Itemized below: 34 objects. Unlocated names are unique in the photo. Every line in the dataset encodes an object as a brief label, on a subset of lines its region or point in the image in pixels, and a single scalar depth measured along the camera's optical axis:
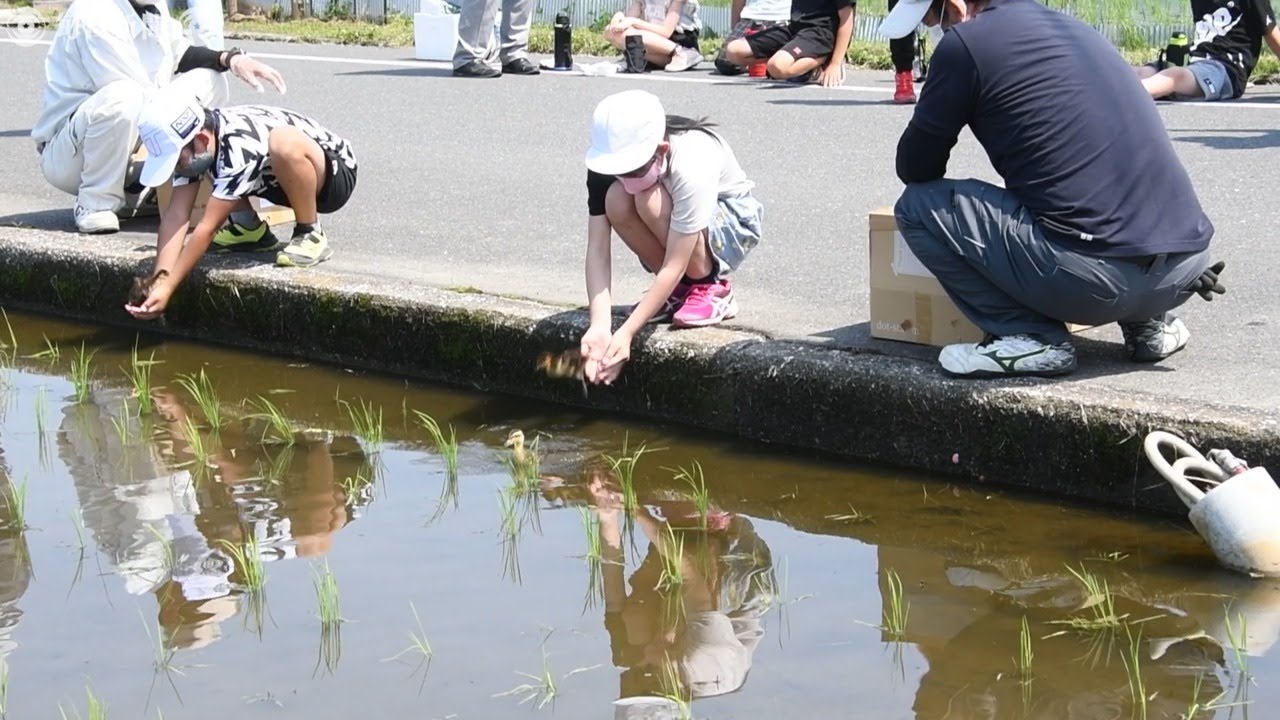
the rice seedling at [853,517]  4.20
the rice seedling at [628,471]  4.35
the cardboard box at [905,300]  4.62
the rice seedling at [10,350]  6.04
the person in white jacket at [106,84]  6.61
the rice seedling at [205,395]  5.14
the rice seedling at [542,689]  3.26
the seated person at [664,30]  12.00
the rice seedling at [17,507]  4.31
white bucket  3.59
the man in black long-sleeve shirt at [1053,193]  4.19
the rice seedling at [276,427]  5.00
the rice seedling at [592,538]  3.99
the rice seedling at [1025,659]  3.28
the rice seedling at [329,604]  3.62
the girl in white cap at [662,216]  4.60
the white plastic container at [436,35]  13.09
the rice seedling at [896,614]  3.53
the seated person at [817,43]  10.91
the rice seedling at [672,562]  3.85
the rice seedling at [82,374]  5.47
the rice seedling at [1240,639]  3.24
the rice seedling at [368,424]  4.94
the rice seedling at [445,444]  4.64
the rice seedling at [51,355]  6.01
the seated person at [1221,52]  8.92
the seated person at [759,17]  11.41
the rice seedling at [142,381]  5.36
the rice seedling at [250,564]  3.82
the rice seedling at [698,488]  4.24
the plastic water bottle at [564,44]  12.08
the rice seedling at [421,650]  3.43
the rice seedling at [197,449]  4.80
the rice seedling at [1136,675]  3.13
